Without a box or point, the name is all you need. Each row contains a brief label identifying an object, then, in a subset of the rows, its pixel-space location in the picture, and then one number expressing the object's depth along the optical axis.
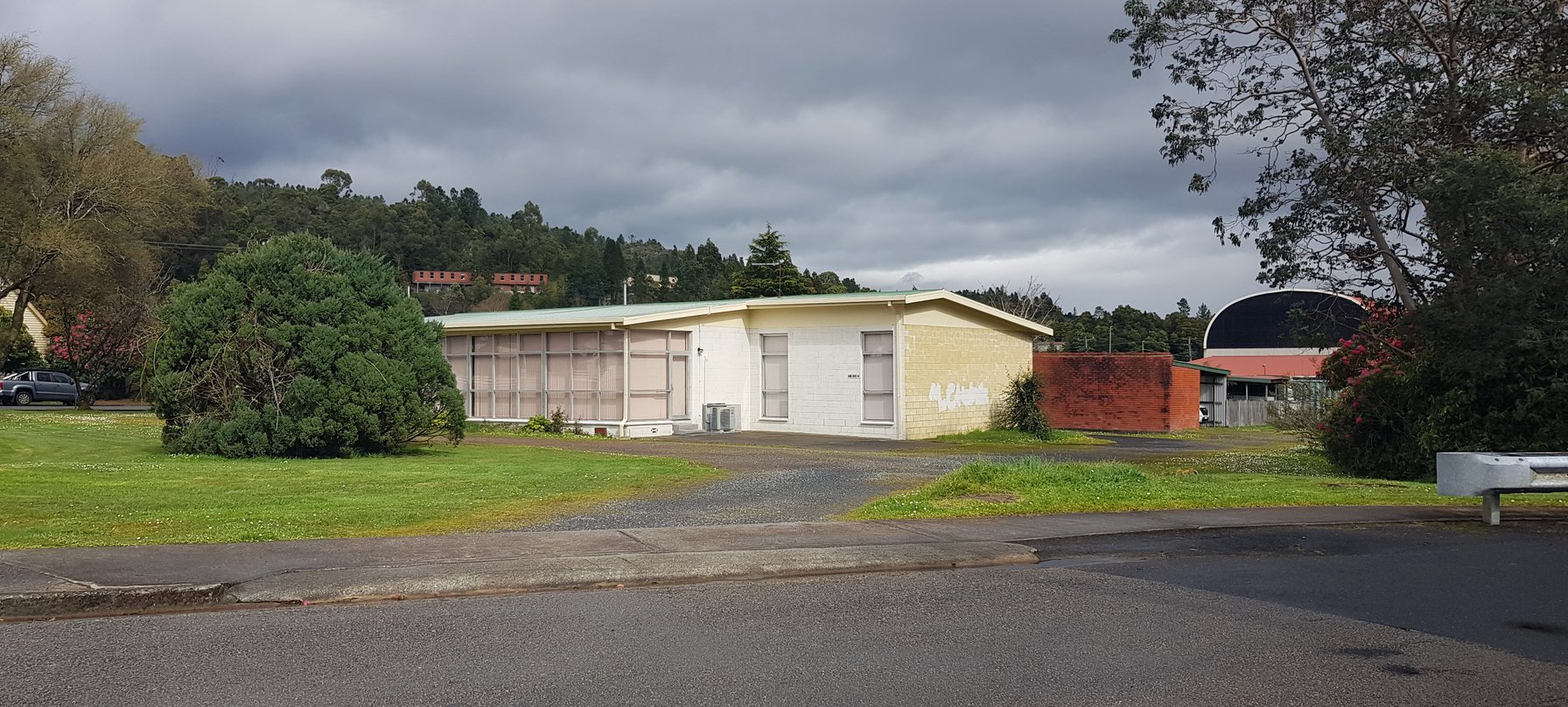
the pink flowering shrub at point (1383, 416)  20.20
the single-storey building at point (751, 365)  29.28
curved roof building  71.50
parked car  46.31
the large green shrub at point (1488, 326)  16.88
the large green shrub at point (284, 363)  19.02
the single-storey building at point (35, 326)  60.16
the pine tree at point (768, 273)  65.62
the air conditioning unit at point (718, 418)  30.56
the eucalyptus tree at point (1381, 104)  19.62
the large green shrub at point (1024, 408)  32.12
